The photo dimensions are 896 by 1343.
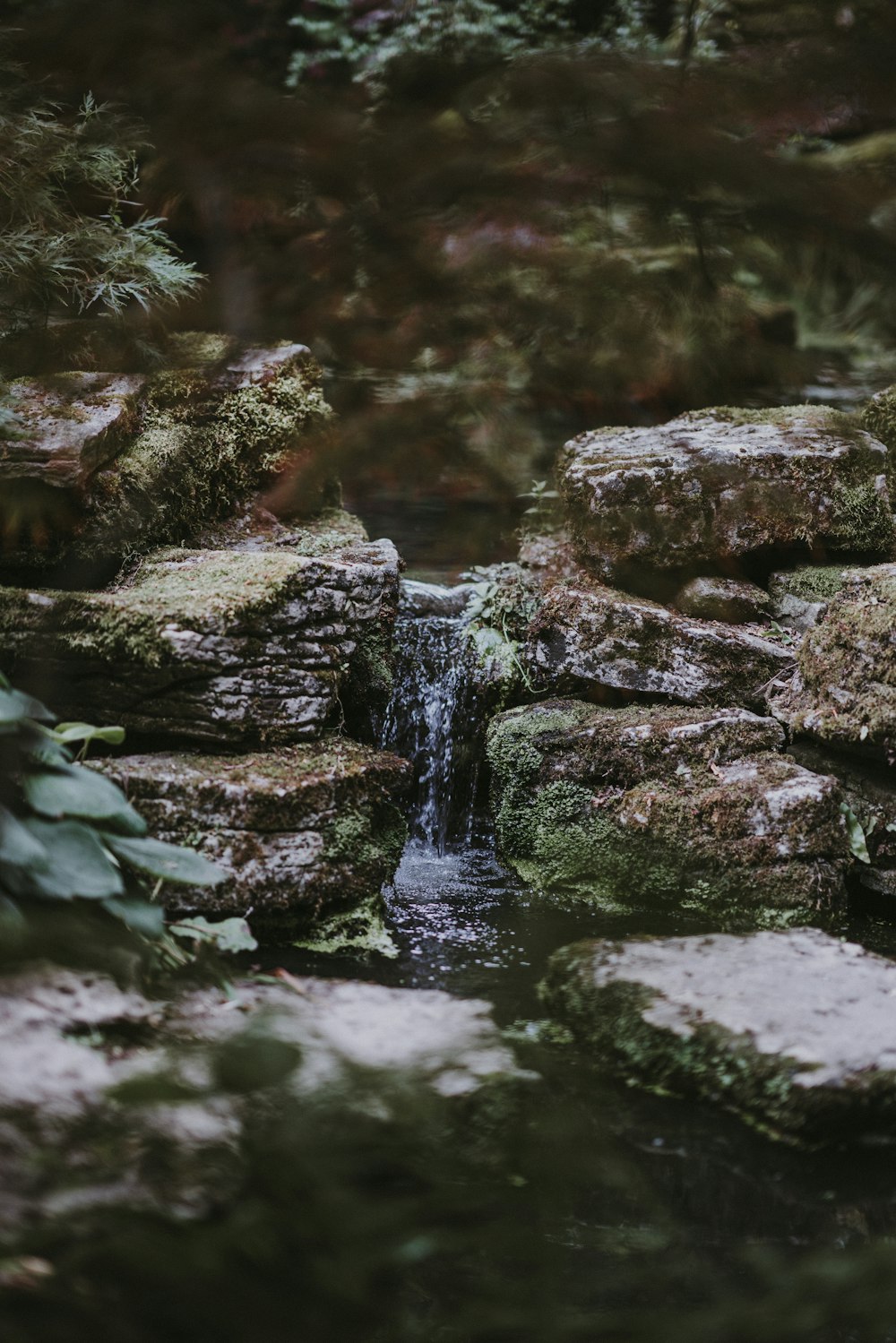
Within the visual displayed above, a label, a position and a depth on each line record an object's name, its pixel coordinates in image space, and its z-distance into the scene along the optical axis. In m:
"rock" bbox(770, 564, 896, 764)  4.33
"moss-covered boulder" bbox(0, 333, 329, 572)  4.10
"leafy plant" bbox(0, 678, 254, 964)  2.11
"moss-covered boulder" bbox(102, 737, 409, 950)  3.69
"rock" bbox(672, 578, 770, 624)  5.23
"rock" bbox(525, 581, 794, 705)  4.96
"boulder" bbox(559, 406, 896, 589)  5.11
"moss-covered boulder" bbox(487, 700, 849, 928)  4.15
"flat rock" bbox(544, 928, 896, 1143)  2.54
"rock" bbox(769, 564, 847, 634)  5.24
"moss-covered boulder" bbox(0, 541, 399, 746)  3.90
